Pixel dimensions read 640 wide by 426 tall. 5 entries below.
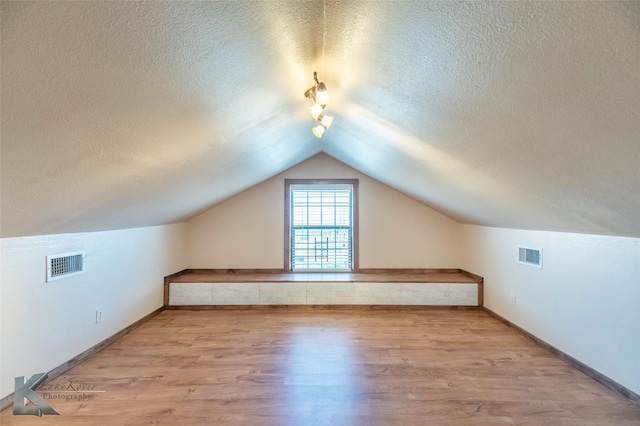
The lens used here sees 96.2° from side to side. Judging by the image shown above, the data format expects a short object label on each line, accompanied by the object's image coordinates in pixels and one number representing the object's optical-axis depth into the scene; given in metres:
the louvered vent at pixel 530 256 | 3.06
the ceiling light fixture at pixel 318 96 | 1.82
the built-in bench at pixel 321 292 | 4.12
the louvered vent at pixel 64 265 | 2.33
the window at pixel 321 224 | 4.75
